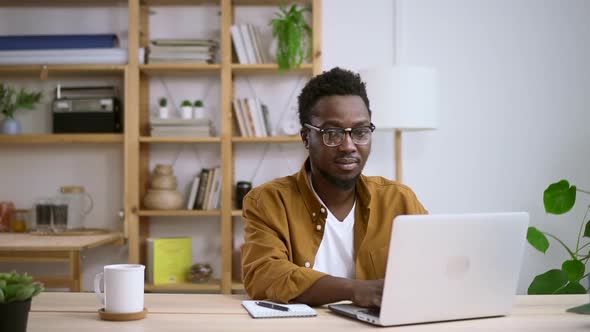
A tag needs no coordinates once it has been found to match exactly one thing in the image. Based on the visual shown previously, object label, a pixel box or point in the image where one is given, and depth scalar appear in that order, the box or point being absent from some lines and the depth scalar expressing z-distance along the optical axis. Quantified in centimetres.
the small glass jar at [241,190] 369
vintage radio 371
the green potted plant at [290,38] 357
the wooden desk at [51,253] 300
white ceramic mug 140
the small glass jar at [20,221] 372
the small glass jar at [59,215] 358
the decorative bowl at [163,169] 372
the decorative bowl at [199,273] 368
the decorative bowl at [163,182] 369
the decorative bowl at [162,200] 366
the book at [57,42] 369
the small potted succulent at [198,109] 378
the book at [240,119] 369
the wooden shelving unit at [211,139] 360
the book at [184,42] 370
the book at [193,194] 375
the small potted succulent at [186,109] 374
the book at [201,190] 373
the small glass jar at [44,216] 358
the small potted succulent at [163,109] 374
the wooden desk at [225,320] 135
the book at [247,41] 369
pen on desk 152
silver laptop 130
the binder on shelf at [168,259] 363
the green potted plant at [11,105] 374
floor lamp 332
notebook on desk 146
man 193
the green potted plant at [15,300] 119
